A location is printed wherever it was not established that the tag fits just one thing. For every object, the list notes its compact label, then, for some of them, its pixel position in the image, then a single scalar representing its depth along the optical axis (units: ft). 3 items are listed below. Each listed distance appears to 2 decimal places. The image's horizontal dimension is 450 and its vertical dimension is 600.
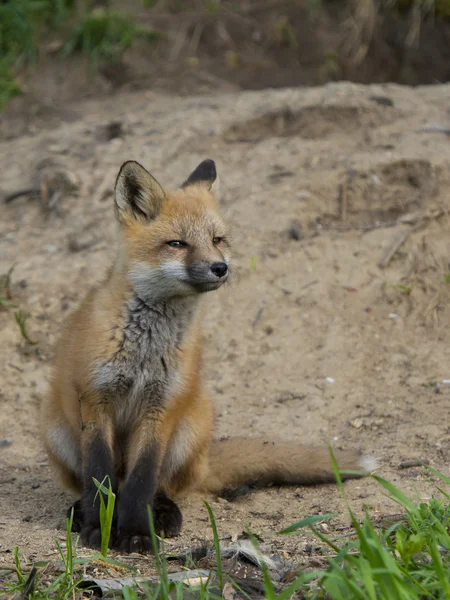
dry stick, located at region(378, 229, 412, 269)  42.37
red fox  25.64
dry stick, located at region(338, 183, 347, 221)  44.89
